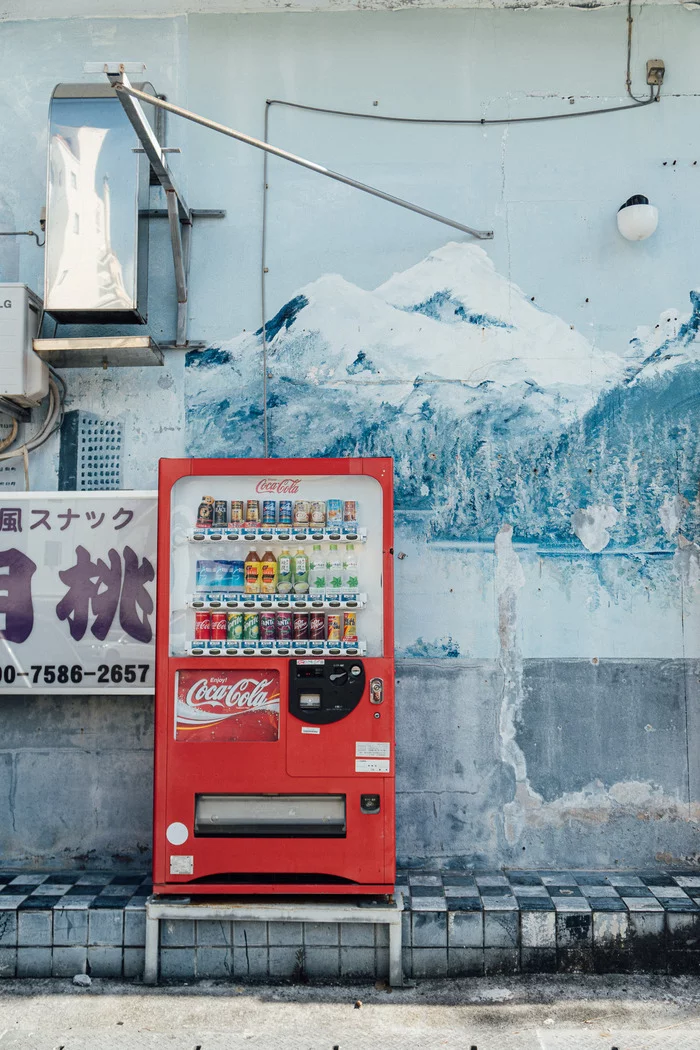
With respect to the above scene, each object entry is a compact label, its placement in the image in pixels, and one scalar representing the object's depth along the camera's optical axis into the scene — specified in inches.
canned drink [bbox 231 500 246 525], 155.5
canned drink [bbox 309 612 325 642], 152.4
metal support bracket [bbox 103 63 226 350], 152.0
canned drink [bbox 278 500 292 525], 155.4
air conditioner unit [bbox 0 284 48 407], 176.4
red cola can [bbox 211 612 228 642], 153.0
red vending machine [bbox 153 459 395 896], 149.5
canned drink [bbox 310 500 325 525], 154.6
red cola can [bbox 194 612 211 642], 153.0
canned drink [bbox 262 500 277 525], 155.3
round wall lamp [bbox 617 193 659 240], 183.3
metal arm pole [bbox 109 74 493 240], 148.3
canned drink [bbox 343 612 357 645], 152.3
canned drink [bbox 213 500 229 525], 155.9
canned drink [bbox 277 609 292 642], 153.1
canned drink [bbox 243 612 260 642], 152.9
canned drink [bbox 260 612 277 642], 153.3
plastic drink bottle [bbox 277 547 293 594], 155.6
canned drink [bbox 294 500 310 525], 154.3
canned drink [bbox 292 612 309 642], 152.6
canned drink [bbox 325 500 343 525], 154.6
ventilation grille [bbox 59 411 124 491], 189.8
